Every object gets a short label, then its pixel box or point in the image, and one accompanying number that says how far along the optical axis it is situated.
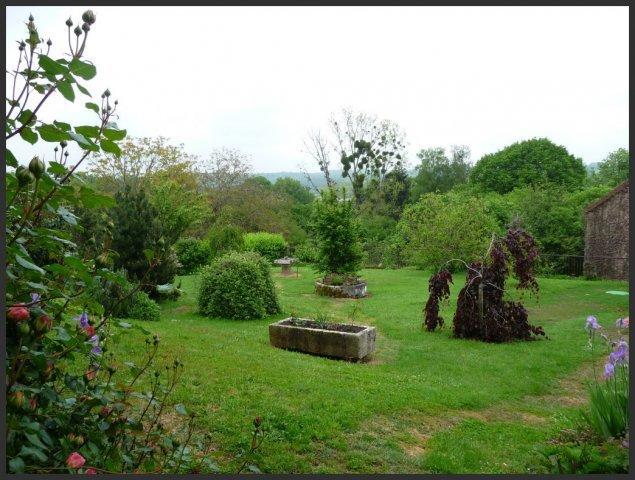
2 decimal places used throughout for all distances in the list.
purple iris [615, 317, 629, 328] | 3.28
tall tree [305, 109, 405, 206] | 42.09
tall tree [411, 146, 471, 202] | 48.47
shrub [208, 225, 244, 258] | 20.38
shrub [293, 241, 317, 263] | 27.31
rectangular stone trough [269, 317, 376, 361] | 7.89
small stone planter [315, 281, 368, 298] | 15.80
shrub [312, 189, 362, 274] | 16.52
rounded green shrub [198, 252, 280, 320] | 11.50
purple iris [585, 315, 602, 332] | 4.32
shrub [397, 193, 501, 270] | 19.19
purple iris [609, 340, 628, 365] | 3.48
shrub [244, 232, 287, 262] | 26.30
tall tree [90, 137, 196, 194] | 28.44
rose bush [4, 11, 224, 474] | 1.37
